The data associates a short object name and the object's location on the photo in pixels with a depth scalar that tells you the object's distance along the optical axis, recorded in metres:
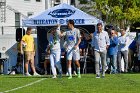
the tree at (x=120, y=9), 53.57
